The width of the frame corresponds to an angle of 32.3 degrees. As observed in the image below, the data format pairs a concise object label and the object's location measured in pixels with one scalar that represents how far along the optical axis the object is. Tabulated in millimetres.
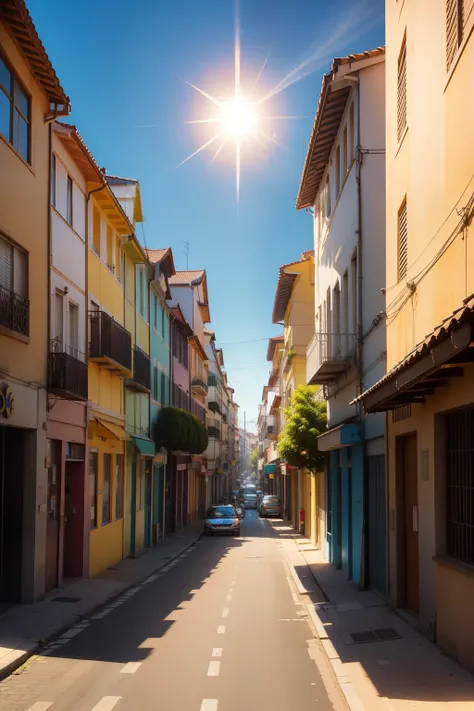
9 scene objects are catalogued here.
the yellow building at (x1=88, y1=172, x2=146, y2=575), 20047
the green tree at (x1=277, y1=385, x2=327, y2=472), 26922
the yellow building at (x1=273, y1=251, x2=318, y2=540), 39812
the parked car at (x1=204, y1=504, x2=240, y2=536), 37156
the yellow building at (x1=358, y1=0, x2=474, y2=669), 9016
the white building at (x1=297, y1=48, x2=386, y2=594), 16344
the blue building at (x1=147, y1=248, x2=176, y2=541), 31422
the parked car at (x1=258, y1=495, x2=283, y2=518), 53719
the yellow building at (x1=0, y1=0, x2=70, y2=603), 13828
